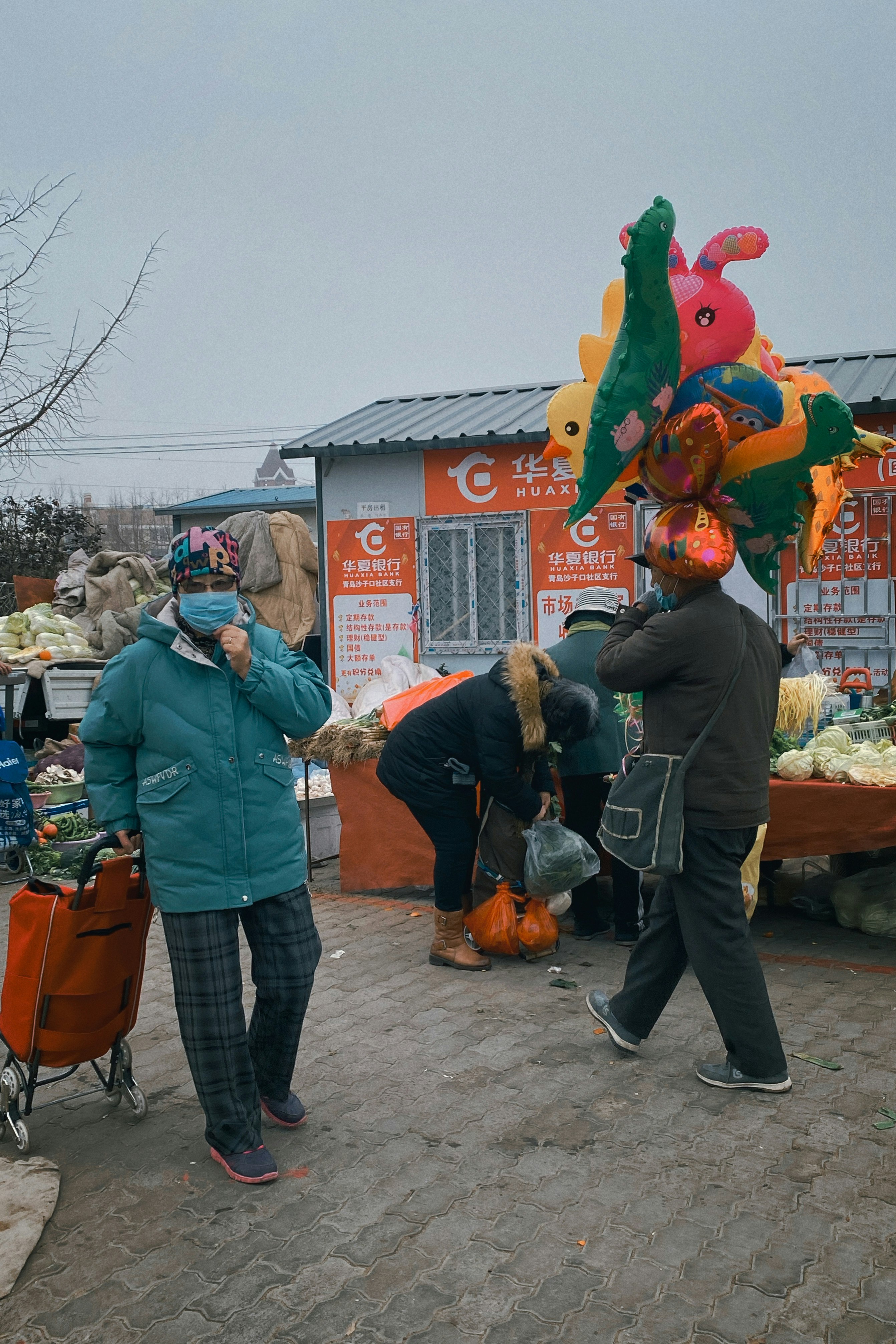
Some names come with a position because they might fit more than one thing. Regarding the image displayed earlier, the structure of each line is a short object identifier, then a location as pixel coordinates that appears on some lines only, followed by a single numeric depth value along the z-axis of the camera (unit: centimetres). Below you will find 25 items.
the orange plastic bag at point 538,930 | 537
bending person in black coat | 499
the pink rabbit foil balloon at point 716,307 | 387
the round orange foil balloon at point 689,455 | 358
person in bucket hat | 561
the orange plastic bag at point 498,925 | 539
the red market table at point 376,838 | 659
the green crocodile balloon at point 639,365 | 328
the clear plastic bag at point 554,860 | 520
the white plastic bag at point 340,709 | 1005
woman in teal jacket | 321
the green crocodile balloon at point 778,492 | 362
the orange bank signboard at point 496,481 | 1031
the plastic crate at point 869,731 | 574
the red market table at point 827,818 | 505
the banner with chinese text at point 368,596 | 1101
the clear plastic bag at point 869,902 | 562
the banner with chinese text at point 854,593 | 895
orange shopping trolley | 339
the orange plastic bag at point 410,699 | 656
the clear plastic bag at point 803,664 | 729
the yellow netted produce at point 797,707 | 583
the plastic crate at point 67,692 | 1186
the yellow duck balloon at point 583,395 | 402
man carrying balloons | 362
